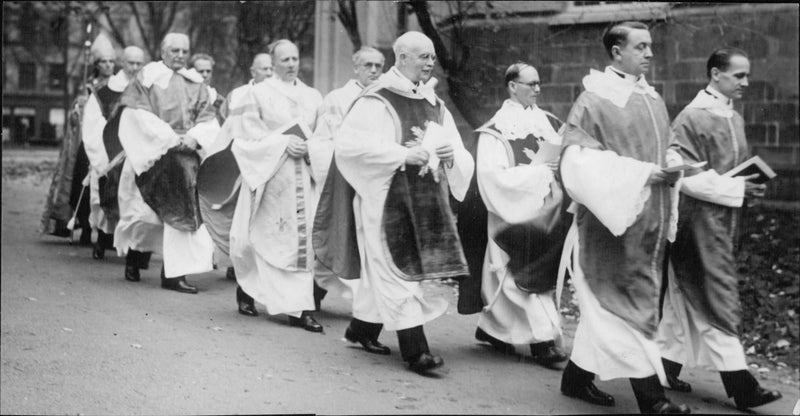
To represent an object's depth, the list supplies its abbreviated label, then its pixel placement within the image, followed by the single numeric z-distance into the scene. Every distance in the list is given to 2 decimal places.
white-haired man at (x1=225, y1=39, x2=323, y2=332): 6.98
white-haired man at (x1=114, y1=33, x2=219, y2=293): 8.20
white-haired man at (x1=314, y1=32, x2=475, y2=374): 5.57
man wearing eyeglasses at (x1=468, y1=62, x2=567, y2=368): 5.72
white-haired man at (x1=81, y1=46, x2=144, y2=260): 9.74
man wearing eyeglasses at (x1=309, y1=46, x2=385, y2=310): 6.51
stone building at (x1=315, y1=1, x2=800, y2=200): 6.85
